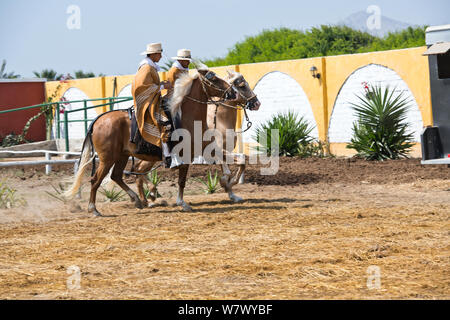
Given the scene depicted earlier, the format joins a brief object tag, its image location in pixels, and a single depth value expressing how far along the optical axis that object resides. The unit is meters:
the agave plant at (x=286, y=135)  19.08
